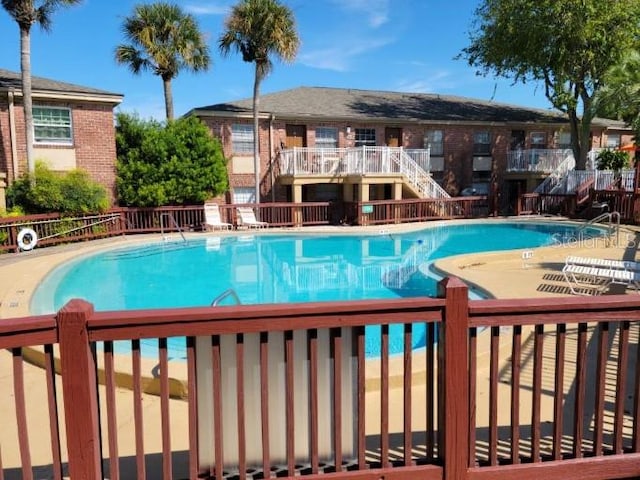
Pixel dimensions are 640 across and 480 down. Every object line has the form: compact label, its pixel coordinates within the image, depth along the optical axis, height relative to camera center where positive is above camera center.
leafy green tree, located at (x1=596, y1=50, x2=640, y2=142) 19.08 +3.85
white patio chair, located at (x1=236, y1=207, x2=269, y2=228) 19.88 -1.17
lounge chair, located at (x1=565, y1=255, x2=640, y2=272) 7.70 -1.31
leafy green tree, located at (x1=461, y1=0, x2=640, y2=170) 21.67 +6.58
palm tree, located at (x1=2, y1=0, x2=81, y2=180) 15.83 +5.52
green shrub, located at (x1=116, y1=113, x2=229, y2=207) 18.64 +1.12
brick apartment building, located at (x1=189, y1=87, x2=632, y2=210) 22.23 +2.71
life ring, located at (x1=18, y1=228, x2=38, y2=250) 13.90 -1.29
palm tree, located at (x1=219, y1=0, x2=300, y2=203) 19.83 +6.31
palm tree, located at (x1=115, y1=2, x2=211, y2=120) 20.47 +6.28
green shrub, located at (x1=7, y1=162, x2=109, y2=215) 15.70 -0.01
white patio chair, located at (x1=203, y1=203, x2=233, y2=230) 19.11 -1.09
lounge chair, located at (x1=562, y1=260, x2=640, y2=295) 7.39 -1.52
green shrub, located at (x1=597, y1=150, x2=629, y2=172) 27.06 +1.38
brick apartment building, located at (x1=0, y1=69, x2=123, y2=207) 17.20 +2.36
